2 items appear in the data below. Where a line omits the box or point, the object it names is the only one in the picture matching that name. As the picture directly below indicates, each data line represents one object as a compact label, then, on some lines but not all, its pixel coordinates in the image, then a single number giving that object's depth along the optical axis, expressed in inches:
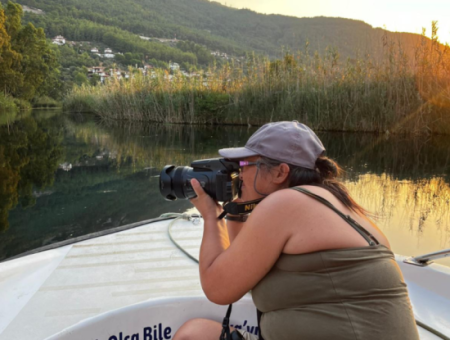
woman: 31.8
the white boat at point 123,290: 48.6
